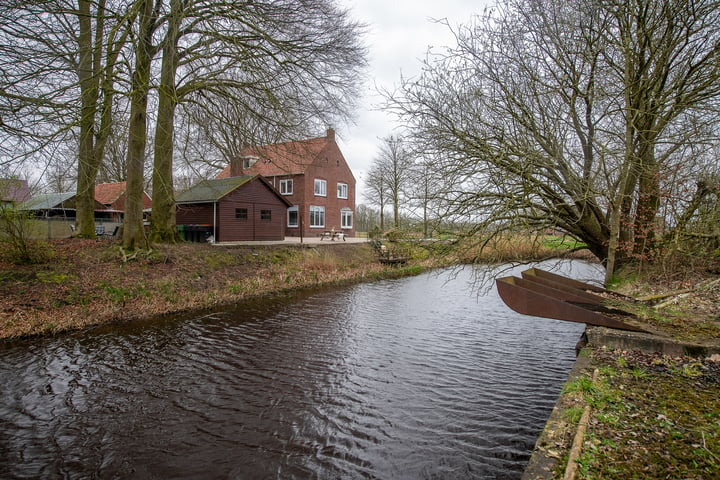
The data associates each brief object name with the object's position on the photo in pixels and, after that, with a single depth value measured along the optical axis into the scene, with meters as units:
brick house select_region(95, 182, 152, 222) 33.53
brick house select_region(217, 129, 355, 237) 32.44
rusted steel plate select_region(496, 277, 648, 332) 5.87
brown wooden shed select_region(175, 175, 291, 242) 22.91
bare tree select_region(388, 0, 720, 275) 7.55
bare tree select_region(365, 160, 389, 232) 39.41
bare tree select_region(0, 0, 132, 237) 8.25
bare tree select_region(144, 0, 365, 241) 12.41
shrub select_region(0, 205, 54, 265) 11.20
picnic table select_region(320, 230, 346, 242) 27.83
